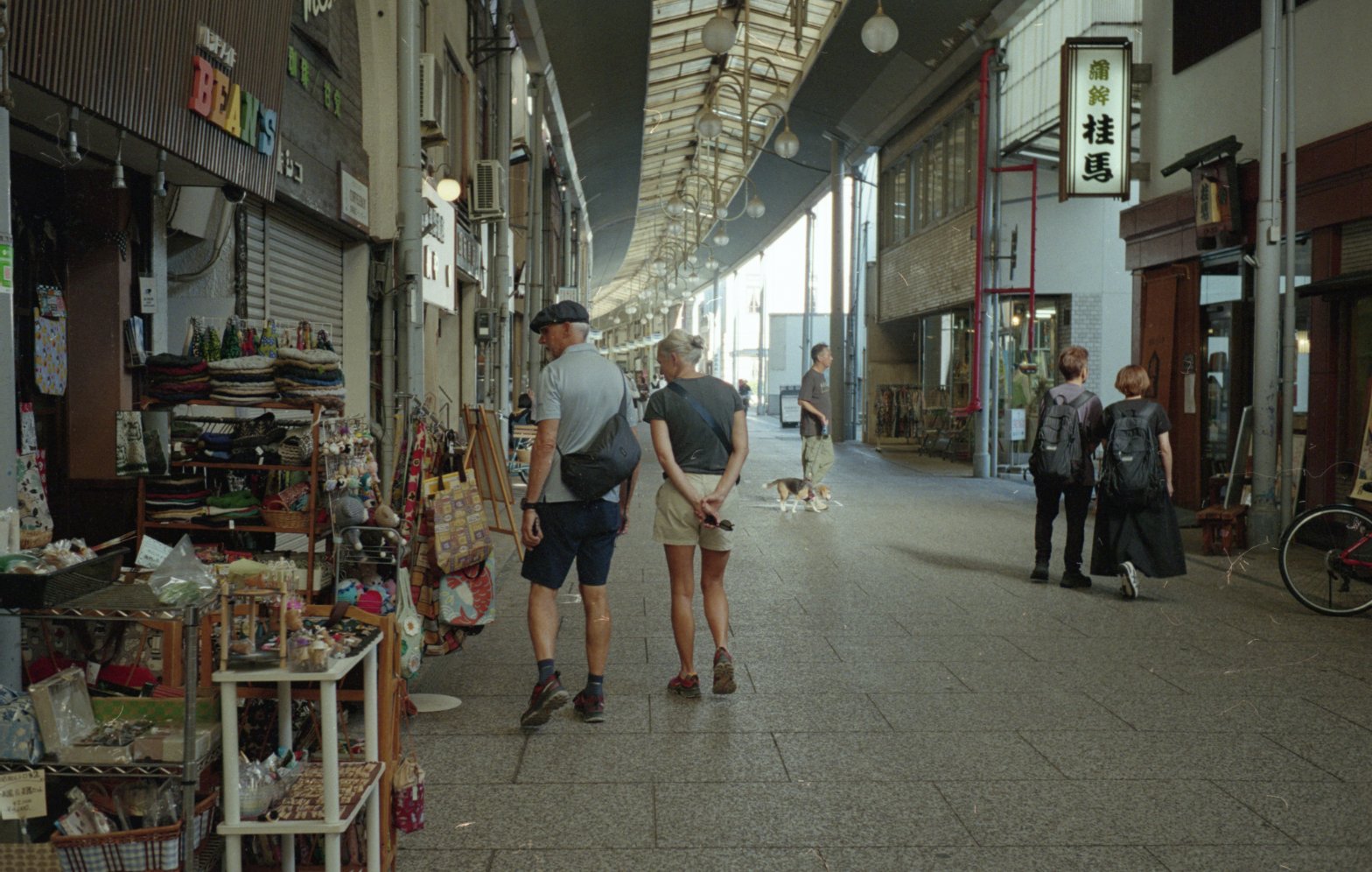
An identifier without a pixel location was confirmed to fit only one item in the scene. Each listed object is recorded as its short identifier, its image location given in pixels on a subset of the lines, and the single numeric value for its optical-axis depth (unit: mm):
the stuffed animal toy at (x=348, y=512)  5000
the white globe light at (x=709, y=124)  17656
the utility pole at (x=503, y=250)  15328
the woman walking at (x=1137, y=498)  7910
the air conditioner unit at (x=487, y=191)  14906
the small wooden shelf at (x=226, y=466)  5543
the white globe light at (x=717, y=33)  13062
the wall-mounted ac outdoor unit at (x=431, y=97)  11094
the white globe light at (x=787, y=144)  18719
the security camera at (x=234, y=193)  6801
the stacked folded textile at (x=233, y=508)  5676
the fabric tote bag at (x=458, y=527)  5254
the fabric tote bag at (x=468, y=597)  5344
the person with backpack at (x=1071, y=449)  8398
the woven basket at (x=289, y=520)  5625
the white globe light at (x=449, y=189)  12852
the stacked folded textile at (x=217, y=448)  5676
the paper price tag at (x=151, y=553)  4309
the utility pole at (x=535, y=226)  18031
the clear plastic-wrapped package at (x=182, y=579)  3119
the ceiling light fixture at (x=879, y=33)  12477
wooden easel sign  7289
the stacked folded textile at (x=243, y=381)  5508
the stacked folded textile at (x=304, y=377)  5562
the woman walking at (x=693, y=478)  5398
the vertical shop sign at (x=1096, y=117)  13789
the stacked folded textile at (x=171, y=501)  5609
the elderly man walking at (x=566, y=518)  4957
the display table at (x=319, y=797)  3000
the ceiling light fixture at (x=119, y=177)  4816
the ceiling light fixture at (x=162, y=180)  5531
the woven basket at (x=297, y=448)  5652
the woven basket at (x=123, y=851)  2830
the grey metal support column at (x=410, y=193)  8312
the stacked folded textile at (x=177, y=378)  5551
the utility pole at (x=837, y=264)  27938
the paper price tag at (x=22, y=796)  2801
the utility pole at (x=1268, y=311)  9805
